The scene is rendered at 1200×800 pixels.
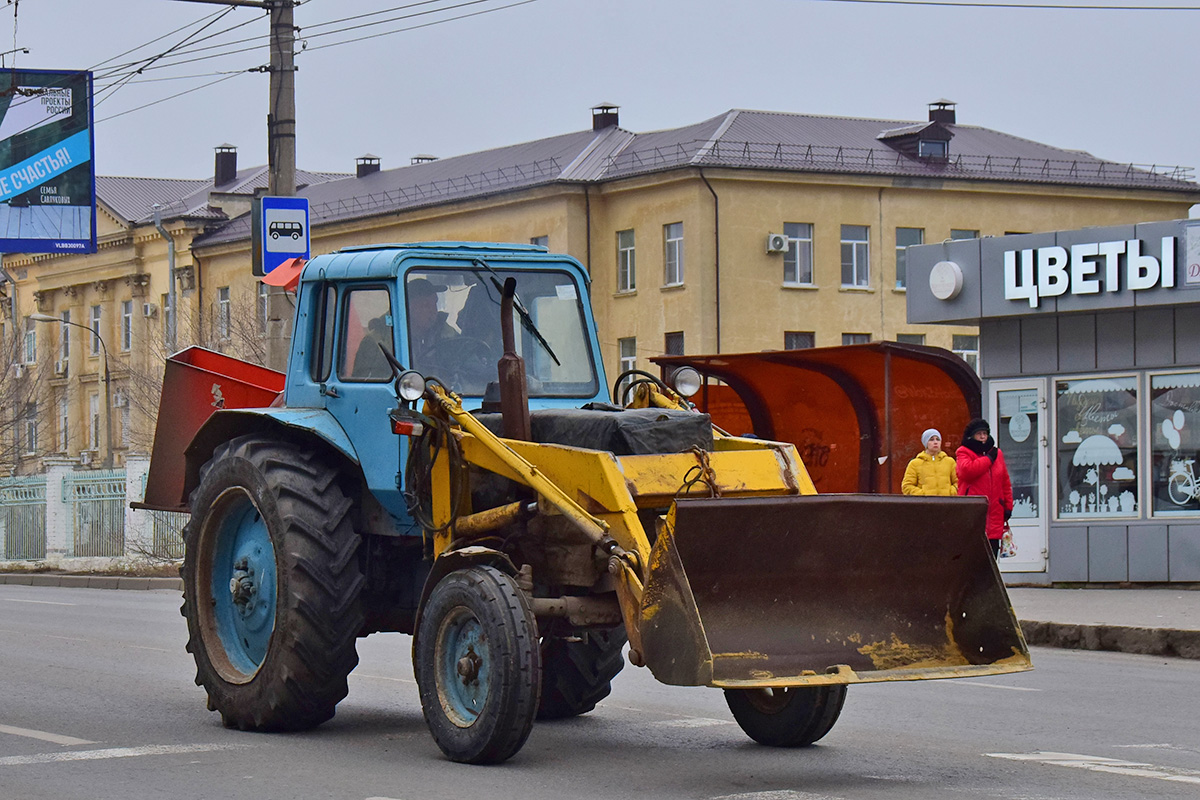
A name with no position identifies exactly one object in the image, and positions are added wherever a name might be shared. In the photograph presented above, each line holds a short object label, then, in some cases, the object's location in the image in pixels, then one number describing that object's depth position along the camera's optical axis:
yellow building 55.41
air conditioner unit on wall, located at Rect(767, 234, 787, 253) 55.25
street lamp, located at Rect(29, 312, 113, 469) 57.01
